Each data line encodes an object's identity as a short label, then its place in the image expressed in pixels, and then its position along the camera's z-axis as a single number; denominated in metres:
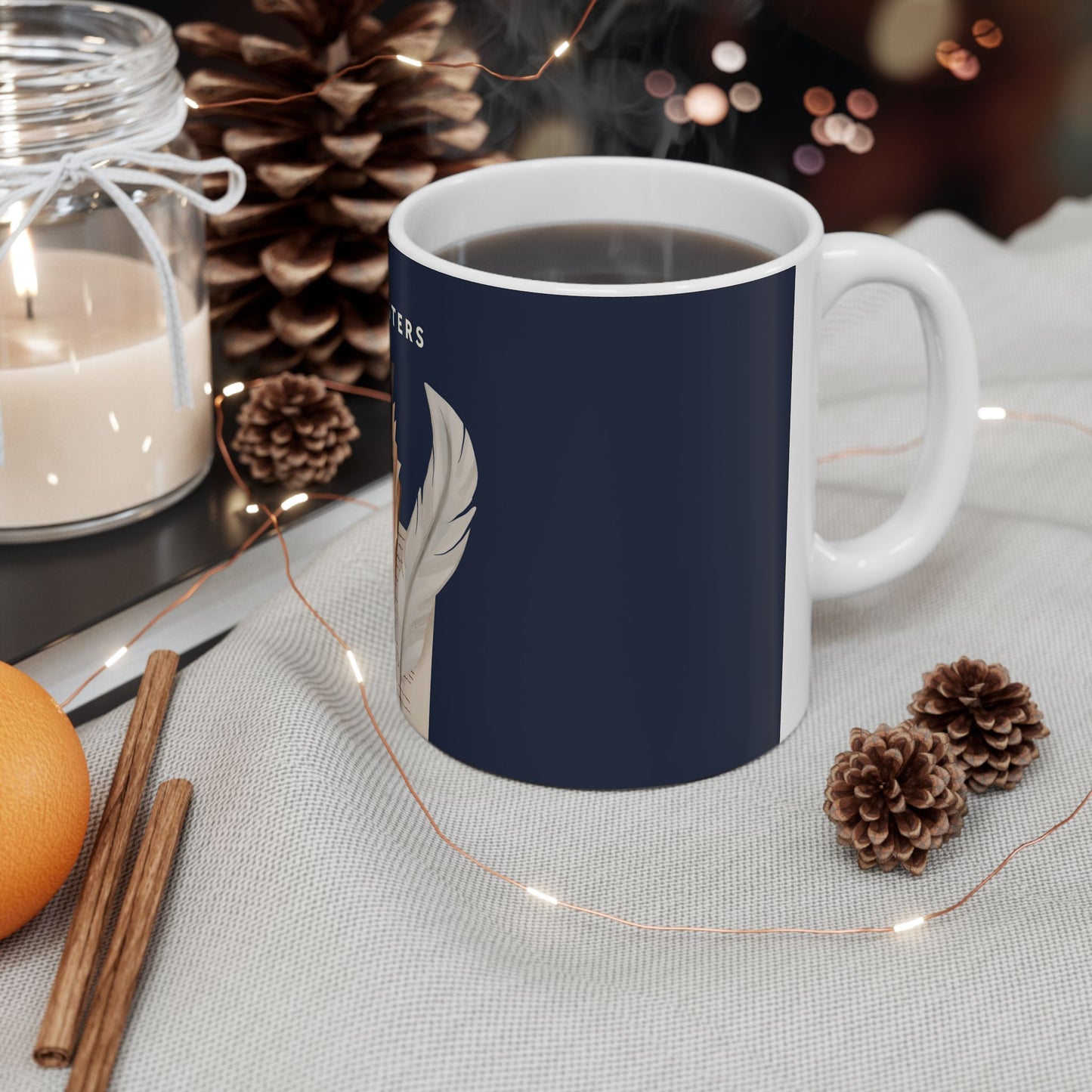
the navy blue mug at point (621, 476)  0.46
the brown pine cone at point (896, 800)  0.49
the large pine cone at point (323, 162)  0.79
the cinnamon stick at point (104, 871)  0.42
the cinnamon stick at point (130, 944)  0.41
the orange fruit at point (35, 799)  0.44
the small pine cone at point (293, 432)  0.75
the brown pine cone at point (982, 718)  0.54
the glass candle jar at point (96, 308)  0.64
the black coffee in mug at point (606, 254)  0.55
